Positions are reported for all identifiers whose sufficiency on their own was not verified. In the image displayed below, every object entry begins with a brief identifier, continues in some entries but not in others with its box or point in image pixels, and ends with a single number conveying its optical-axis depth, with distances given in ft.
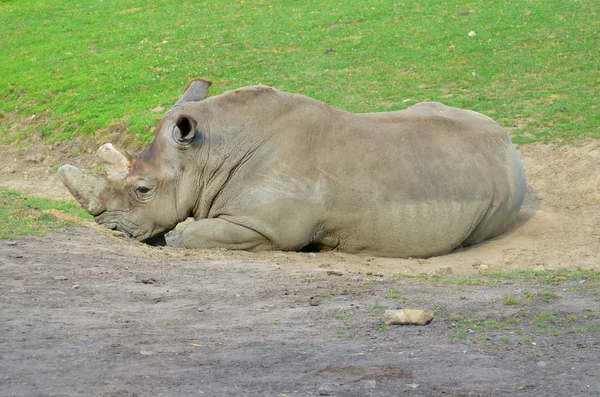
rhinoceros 65.51
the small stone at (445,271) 60.44
